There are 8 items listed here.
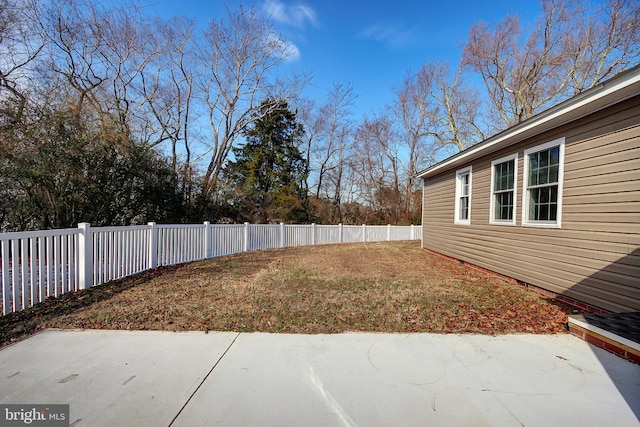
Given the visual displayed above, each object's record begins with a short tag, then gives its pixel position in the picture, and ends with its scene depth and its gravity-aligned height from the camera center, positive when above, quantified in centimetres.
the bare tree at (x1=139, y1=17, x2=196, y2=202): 1431 +542
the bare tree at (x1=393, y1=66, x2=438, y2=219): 2041 +694
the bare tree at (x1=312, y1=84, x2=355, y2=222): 2314 +309
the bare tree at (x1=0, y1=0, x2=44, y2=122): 664 +447
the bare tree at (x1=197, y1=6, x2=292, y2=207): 1580 +619
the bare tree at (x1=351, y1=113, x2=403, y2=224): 2233 +369
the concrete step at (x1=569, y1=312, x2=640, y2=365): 259 -118
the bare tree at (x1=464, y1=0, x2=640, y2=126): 1300 +787
